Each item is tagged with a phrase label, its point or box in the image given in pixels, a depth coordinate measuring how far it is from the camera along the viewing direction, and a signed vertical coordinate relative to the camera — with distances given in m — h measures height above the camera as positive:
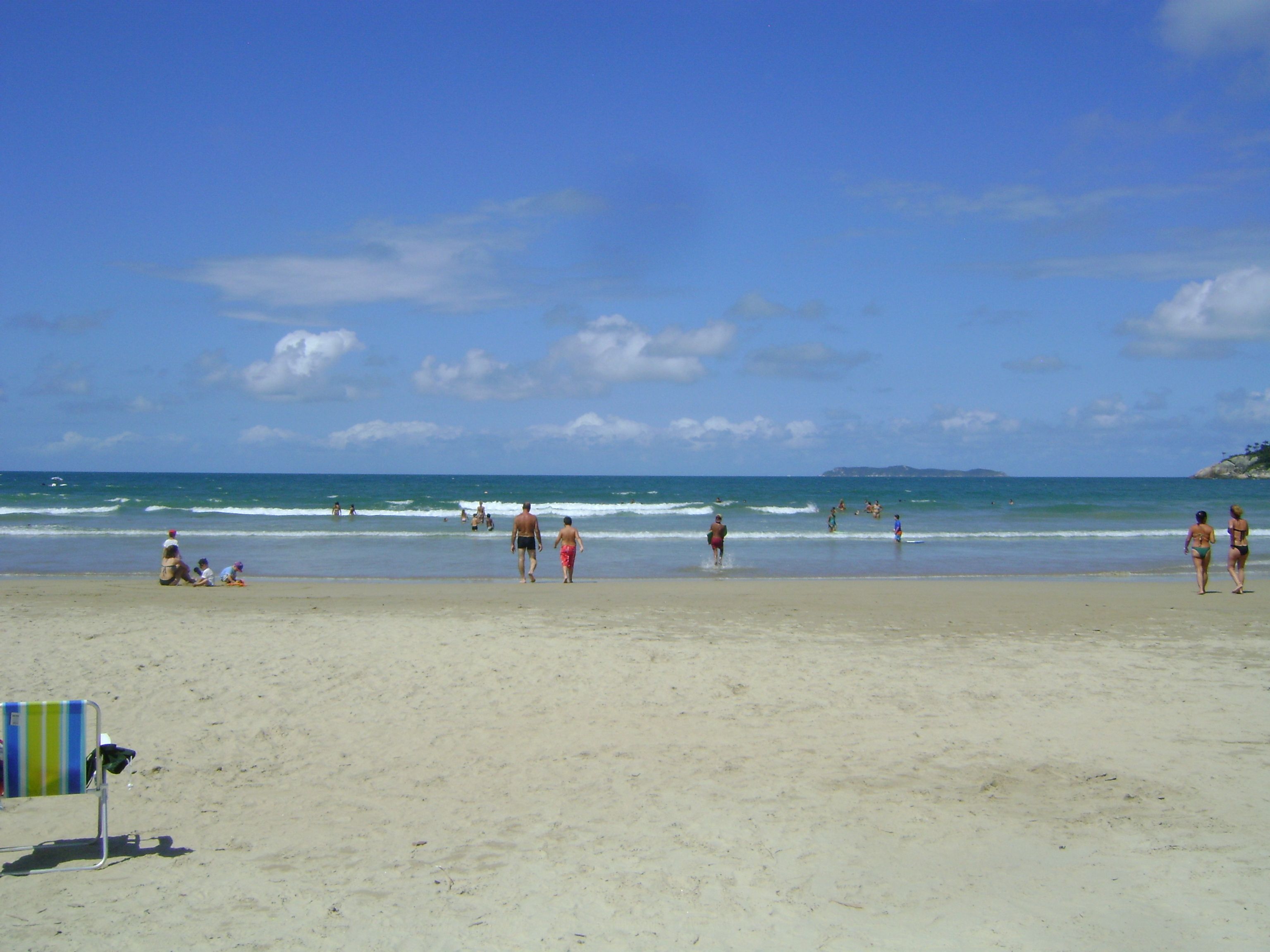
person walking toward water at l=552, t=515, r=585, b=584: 17.94 -1.08
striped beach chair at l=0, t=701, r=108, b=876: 4.52 -1.26
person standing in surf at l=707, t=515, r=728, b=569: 21.38 -1.04
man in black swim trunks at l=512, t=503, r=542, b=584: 18.05 -0.90
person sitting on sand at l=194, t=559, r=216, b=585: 17.20 -1.54
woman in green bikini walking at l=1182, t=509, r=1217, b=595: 15.74 -0.90
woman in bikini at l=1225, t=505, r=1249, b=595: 16.14 -0.96
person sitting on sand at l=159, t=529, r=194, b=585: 17.09 -1.42
